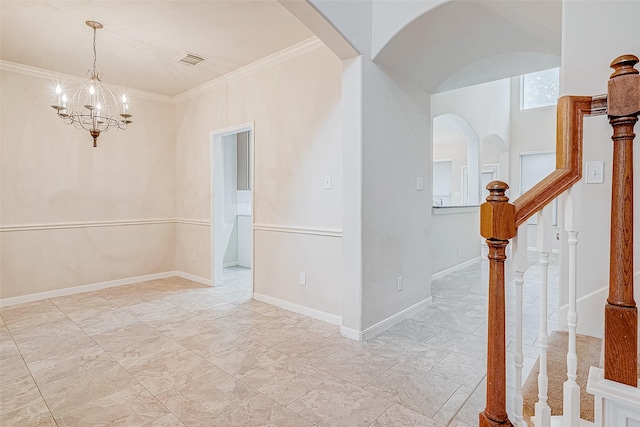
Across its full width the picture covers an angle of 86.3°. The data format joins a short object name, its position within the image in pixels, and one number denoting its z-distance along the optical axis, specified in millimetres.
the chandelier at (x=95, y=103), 4240
